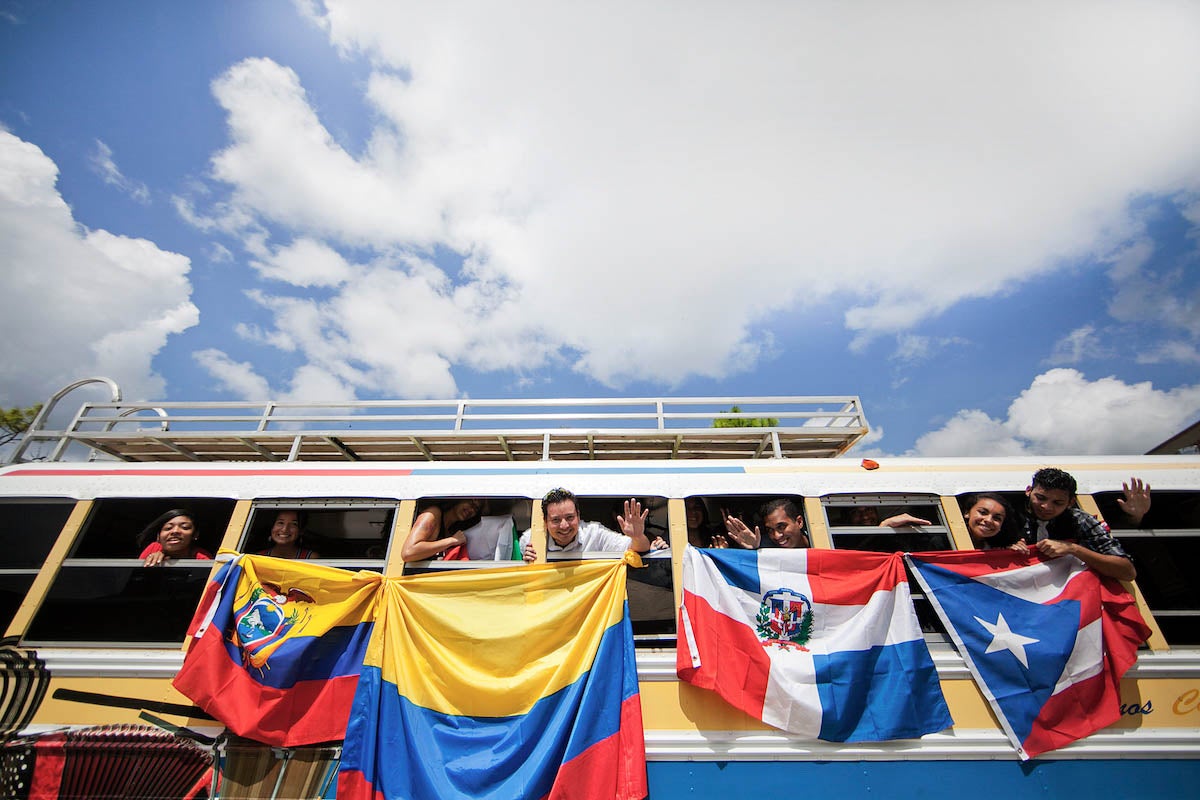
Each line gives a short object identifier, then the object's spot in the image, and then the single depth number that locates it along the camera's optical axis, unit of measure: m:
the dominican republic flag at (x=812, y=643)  4.04
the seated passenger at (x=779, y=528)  4.71
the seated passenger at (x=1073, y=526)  4.35
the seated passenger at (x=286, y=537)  4.99
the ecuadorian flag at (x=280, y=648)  4.05
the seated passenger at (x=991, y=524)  4.64
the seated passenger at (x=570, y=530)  4.46
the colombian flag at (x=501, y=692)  3.78
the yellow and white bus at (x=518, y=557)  3.96
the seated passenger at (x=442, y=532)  4.57
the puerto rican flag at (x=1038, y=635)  4.08
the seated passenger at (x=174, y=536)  4.79
